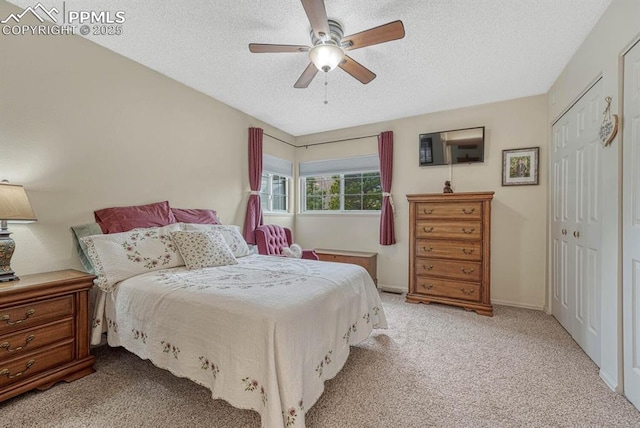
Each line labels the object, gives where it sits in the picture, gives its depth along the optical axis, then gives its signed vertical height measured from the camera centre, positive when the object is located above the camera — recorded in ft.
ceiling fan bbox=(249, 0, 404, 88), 5.30 +3.79
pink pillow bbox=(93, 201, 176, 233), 7.34 -0.15
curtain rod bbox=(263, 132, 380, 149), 13.88 +3.87
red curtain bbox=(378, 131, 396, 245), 12.84 +1.16
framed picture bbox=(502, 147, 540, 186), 10.55 +1.80
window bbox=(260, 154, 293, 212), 13.94 +1.54
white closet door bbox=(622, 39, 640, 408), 5.10 -0.29
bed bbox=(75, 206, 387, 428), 4.20 -2.11
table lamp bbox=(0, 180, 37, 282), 5.26 -0.04
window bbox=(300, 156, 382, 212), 14.08 +1.47
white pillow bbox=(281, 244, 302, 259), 11.00 -1.68
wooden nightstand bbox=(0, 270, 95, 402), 5.04 -2.45
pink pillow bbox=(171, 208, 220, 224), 9.20 -0.15
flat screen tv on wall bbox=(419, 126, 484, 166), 11.39 +2.84
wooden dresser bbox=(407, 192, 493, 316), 10.02 -1.51
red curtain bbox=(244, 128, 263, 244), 11.92 +1.31
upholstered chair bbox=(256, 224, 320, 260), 11.22 -1.29
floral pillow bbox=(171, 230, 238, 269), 7.36 -1.09
